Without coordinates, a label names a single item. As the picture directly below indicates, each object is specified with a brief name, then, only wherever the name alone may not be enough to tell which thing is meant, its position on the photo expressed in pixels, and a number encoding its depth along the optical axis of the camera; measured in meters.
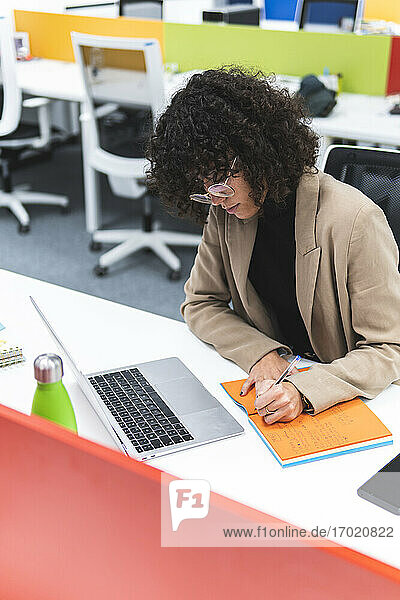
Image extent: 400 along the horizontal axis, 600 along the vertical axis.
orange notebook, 1.07
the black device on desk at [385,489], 0.97
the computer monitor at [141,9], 4.91
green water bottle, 0.95
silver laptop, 1.09
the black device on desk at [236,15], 3.94
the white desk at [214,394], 0.97
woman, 1.19
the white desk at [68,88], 3.55
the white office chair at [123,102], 2.92
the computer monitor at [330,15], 4.96
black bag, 3.07
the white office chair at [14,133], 3.36
